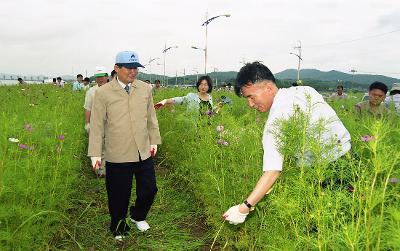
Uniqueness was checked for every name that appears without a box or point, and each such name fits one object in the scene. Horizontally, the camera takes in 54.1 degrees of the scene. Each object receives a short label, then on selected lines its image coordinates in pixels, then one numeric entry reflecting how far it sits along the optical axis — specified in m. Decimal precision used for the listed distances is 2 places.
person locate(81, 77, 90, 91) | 16.27
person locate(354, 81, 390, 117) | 5.68
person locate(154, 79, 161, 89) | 16.55
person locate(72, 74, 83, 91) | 14.16
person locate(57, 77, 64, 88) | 20.16
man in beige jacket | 3.77
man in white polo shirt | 2.16
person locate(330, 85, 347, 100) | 10.11
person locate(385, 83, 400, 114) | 5.36
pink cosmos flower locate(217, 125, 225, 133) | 3.68
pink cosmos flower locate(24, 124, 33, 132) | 3.64
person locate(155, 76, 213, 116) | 5.59
